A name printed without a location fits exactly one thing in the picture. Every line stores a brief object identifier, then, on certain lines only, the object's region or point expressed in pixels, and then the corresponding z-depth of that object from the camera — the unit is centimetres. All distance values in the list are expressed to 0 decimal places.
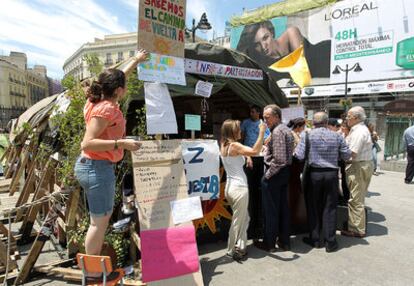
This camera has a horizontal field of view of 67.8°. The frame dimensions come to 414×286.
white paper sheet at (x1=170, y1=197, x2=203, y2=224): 314
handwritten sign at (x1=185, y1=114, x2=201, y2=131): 386
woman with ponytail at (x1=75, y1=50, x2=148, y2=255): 238
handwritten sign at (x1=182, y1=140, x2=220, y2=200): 363
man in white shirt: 440
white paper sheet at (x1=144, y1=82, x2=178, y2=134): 328
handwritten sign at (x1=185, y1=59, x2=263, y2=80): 429
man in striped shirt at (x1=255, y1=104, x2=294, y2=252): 380
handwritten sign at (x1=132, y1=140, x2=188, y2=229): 300
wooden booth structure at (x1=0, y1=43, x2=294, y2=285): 325
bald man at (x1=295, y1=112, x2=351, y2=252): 403
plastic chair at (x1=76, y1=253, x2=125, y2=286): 255
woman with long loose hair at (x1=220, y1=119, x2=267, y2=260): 361
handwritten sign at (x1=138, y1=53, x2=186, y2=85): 322
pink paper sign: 289
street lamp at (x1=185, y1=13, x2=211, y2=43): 995
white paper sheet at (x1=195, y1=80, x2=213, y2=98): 425
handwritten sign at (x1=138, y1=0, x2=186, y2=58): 307
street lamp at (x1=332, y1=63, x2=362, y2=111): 2628
